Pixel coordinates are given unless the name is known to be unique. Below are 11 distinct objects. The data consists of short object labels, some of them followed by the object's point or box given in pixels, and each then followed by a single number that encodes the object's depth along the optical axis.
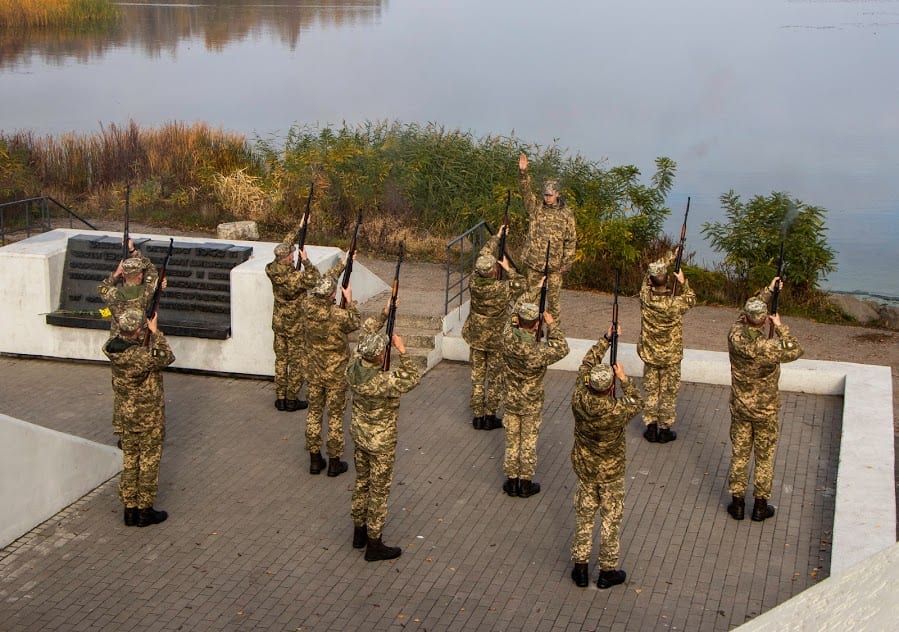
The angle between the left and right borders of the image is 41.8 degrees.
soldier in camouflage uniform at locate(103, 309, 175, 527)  9.43
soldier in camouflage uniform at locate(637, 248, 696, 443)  10.97
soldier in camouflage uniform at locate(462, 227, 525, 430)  11.33
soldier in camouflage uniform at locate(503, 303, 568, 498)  9.81
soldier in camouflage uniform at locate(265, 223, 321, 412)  11.80
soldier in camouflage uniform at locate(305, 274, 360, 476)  10.30
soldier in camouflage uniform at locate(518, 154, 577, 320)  12.98
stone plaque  13.32
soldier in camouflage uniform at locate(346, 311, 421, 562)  8.83
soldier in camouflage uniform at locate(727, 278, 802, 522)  9.45
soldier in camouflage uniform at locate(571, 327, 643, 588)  8.42
